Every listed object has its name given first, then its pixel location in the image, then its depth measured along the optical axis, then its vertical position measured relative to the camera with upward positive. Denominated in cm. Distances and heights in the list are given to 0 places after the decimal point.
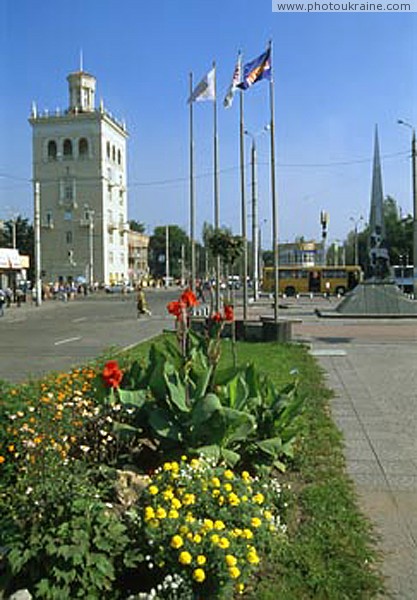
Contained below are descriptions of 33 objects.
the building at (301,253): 9475 +369
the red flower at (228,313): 687 -36
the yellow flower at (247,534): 340 -132
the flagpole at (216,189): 2516 +352
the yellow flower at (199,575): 313 -141
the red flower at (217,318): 671 -39
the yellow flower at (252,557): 330 -140
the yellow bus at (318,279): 6297 -8
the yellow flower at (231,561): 317 -136
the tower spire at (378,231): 3222 +231
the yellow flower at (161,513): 346 -123
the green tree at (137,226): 17238 +1439
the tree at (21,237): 10275 +711
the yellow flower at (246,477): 419 -128
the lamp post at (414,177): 3562 +548
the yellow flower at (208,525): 337 -126
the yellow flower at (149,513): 347 -124
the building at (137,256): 12262 +474
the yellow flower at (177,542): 324 -129
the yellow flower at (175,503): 358 -122
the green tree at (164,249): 15038 +711
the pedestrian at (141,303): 3297 -117
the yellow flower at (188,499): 363 -122
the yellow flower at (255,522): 359 -133
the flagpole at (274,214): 1841 +186
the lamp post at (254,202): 3313 +430
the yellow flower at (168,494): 367 -120
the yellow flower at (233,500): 369 -124
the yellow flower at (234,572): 315 -140
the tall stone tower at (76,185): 9512 +1411
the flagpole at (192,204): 2772 +326
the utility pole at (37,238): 4416 +286
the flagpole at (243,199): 2148 +272
